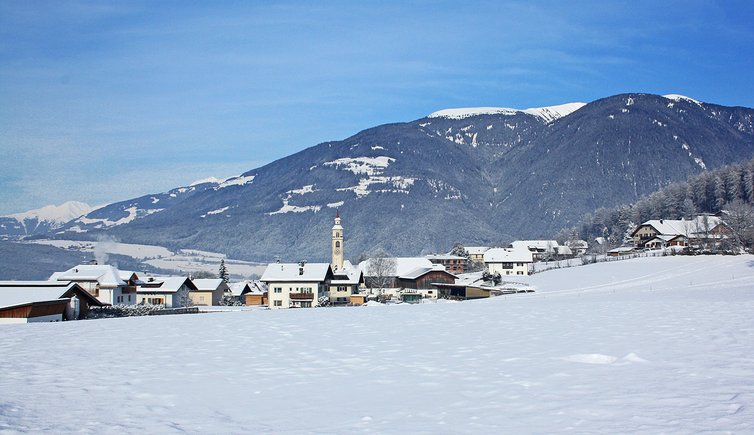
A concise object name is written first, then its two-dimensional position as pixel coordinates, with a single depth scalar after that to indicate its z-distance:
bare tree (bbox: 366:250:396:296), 116.69
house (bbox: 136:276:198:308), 89.06
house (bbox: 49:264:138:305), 75.56
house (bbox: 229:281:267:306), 97.56
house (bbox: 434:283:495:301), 88.03
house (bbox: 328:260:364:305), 92.00
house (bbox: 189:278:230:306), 97.31
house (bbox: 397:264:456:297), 111.19
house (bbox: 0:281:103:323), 42.03
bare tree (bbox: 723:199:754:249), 97.98
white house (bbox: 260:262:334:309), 86.00
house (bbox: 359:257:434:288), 117.81
